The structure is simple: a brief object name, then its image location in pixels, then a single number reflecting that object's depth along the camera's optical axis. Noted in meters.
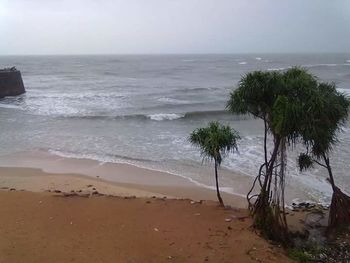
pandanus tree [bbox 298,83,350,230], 8.38
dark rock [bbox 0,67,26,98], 47.41
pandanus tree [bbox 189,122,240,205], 10.95
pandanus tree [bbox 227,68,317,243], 8.41
